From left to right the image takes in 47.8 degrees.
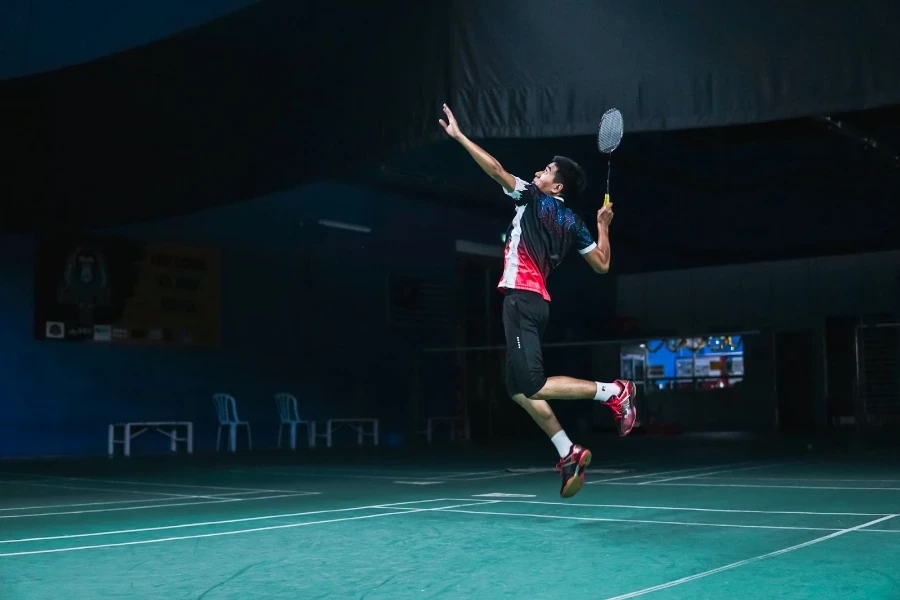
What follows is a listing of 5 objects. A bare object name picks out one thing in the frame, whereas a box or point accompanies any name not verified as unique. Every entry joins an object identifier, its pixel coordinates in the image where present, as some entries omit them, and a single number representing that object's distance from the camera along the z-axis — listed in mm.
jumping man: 4762
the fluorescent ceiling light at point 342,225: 15441
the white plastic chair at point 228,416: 13789
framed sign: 12539
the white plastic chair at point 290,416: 14555
